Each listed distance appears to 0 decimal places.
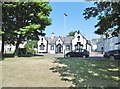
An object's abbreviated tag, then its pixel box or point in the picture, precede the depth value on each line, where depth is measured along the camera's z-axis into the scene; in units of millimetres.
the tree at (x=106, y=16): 5490
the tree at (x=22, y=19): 10002
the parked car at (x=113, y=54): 11715
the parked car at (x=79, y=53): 13651
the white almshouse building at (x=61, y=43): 21108
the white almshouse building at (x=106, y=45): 23452
